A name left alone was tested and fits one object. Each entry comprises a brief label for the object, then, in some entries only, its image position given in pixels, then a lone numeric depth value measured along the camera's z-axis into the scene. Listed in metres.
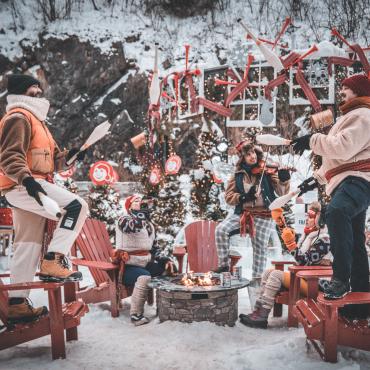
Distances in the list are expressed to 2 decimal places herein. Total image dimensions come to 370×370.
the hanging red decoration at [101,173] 7.05
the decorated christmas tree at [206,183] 7.67
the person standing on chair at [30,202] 2.81
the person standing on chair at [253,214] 4.54
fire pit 3.49
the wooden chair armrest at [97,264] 3.94
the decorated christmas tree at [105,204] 7.68
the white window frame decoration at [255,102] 8.10
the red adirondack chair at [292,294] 3.29
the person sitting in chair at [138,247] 4.11
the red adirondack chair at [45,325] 2.65
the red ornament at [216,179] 7.50
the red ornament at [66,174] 7.31
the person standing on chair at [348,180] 2.47
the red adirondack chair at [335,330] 2.43
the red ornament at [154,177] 7.62
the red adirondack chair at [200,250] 5.01
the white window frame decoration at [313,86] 7.85
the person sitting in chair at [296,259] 3.51
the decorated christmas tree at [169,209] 7.76
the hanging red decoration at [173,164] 7.46
